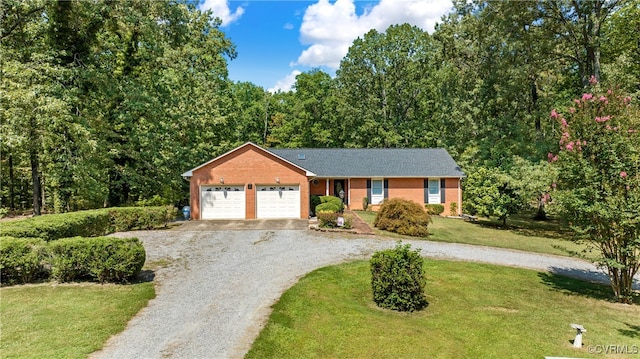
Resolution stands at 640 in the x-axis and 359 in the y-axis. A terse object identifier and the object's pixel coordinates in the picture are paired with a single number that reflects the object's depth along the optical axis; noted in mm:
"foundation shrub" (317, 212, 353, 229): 18516
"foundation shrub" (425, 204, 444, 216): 26641
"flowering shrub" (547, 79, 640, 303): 9164
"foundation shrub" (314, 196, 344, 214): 21083
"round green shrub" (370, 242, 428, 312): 8477
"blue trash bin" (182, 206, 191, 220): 22516
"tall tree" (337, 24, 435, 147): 38188
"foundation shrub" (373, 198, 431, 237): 18219
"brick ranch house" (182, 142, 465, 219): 22172
